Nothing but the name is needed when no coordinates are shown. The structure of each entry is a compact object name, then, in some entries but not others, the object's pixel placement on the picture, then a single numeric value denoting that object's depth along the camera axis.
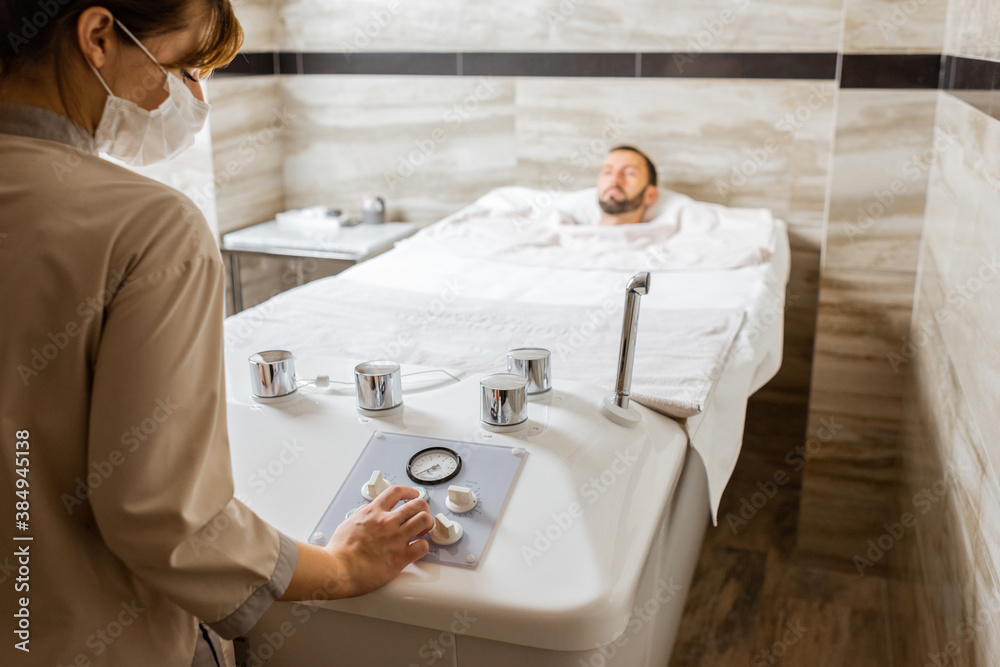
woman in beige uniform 0.67
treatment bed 0.91
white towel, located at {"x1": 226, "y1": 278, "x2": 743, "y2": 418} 1.36
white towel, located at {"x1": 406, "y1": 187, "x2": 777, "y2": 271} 2.14
